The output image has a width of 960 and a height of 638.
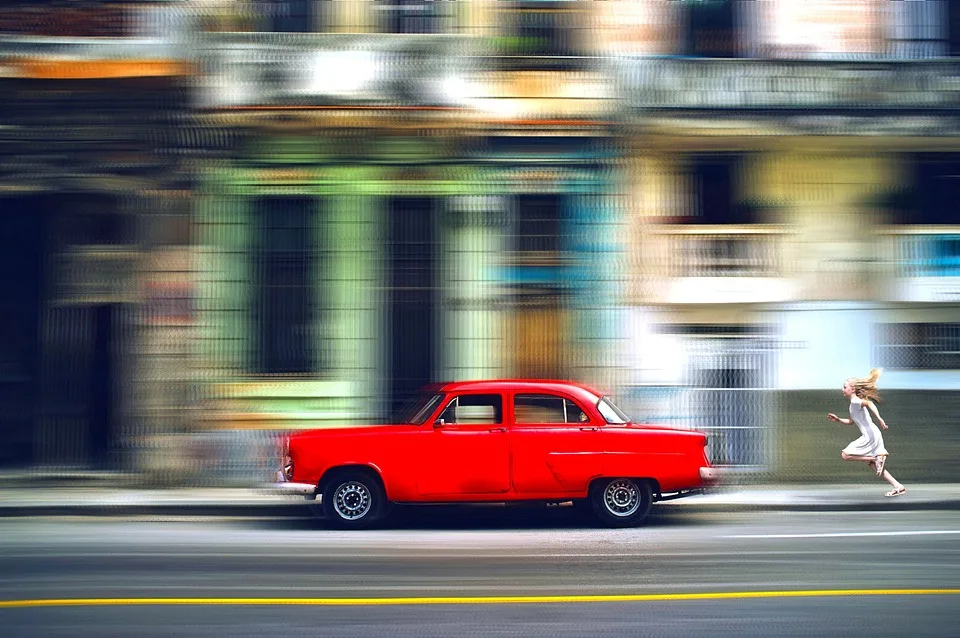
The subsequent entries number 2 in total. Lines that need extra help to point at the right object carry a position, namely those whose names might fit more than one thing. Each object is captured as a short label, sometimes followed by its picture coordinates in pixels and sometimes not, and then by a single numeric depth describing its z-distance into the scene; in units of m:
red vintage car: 11.46
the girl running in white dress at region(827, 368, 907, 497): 14.91
